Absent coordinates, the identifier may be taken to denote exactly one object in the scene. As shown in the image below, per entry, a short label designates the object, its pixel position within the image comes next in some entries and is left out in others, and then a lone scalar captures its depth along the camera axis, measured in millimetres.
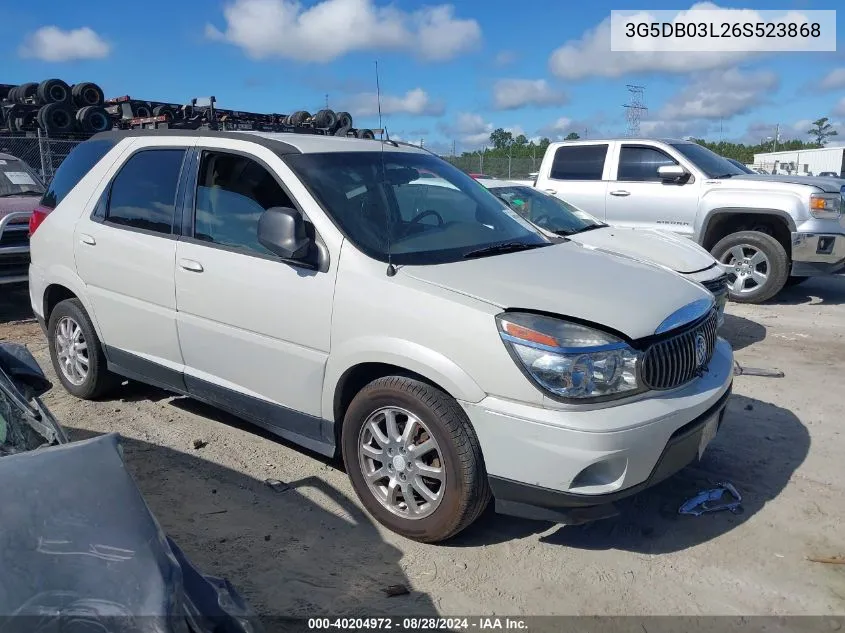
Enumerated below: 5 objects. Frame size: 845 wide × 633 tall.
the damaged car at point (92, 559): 1647
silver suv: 2889
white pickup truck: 8148
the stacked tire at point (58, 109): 15844
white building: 41556
